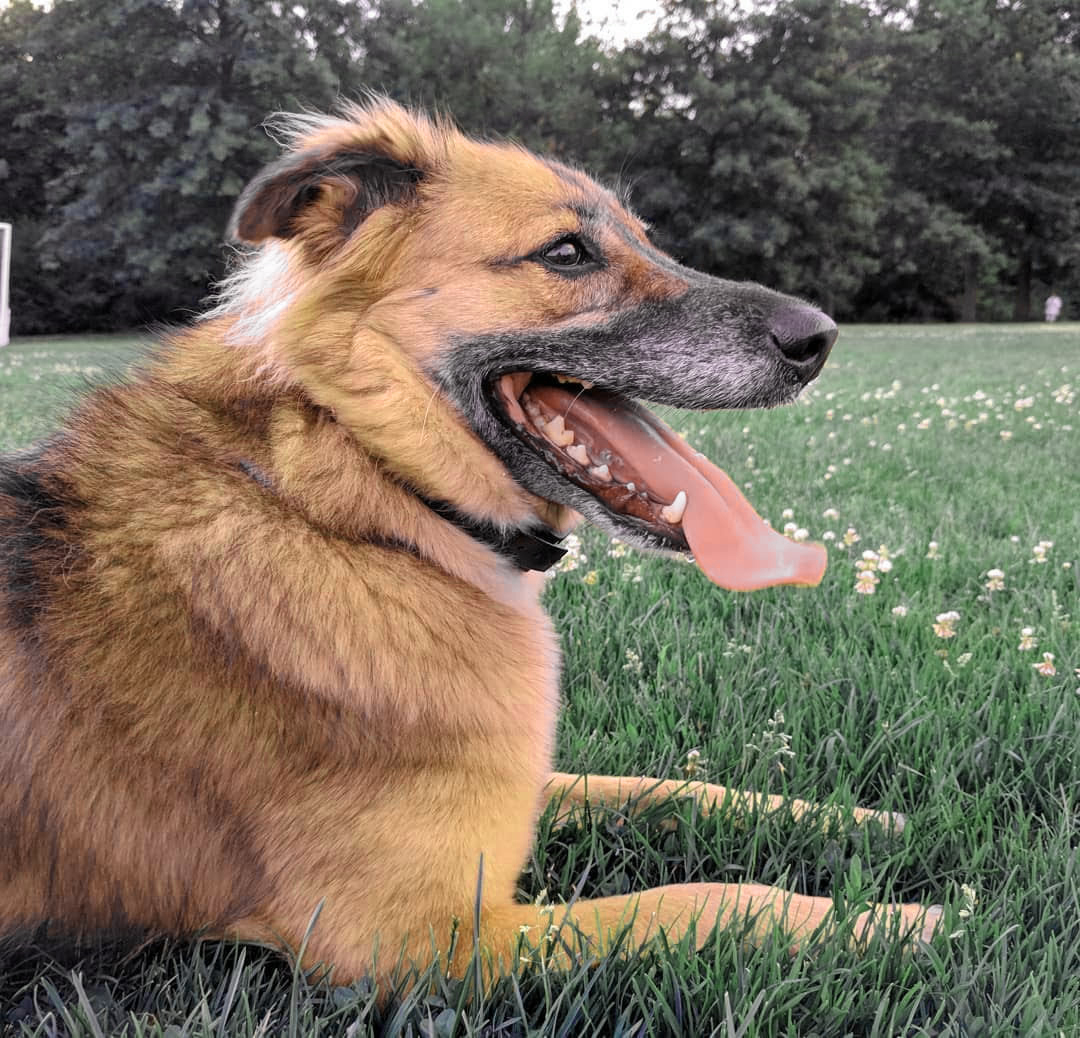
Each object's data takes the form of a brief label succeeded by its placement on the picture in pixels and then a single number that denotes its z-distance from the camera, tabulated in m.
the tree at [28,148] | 33.34
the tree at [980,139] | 41.34
